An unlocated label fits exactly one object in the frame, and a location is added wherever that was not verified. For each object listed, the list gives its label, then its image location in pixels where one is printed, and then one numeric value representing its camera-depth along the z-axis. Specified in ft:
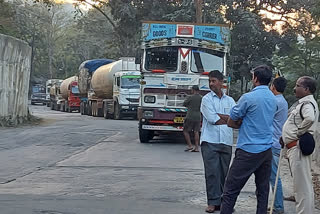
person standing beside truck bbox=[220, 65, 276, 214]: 21.75
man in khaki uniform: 22.58
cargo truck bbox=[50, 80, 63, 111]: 187.42
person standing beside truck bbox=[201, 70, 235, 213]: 25.67
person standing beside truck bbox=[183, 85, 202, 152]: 52.39
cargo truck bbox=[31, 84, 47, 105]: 242.02
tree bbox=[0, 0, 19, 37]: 132.45
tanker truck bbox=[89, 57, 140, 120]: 102.68
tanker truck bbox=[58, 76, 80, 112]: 162.81
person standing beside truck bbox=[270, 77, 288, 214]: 25.63
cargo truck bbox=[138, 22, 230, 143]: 57.98
